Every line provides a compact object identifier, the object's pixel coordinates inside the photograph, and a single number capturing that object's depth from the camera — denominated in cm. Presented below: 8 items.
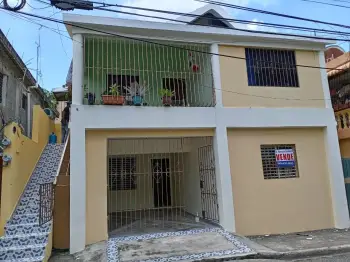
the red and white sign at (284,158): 831
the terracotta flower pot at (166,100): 762
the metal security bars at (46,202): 664
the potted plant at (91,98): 718
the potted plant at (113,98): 729
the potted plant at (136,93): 747
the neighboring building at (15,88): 908
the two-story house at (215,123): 713
